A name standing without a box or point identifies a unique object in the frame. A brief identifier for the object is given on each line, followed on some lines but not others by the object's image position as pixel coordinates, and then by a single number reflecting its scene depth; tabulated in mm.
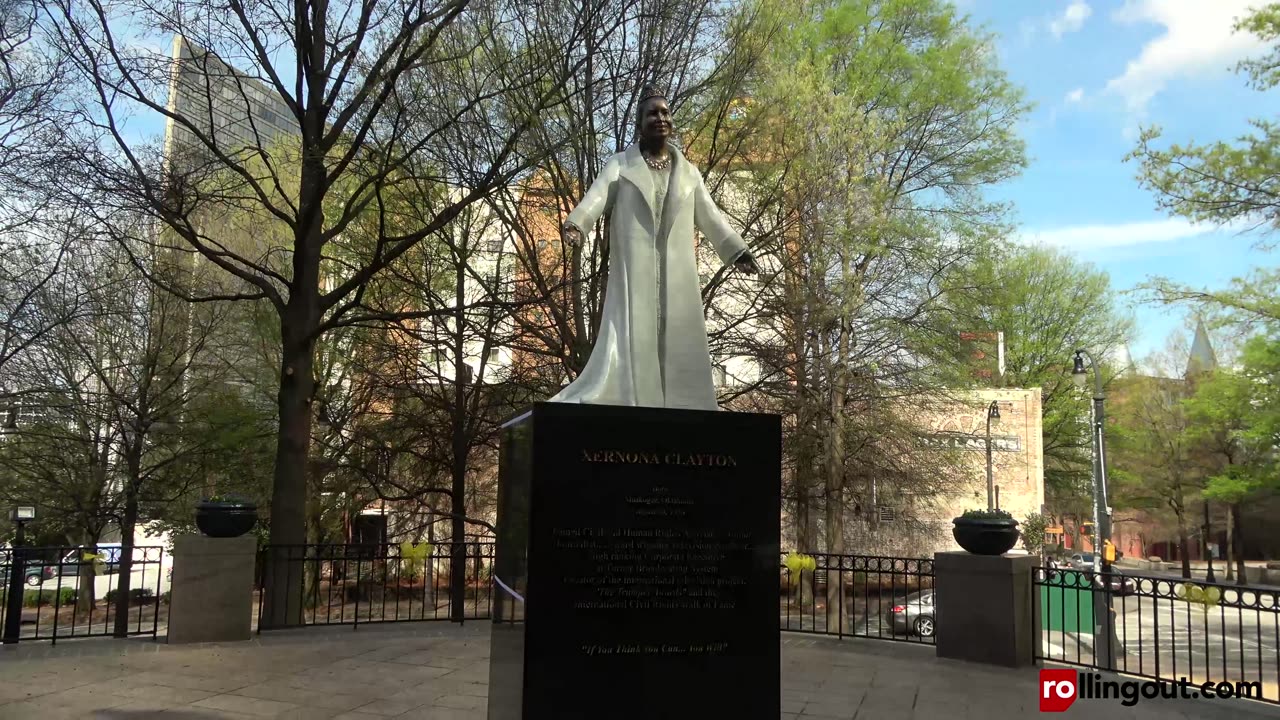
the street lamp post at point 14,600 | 10273
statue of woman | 5906
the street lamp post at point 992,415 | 25609
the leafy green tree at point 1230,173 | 15883
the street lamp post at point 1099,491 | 17734
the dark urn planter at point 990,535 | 9953
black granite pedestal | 5109
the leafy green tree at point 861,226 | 18500
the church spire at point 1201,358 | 42750
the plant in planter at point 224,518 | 10578
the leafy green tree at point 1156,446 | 41475
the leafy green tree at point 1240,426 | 26844
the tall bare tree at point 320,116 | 12648
